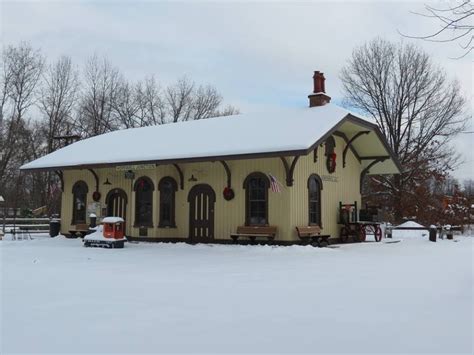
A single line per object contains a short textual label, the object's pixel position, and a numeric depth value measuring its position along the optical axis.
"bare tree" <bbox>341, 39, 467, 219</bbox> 31.56
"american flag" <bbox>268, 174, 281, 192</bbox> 15.91
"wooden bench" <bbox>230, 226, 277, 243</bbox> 16.12
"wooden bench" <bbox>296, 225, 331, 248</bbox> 16.05
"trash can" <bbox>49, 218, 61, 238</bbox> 21.98
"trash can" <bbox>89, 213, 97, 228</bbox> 19.72
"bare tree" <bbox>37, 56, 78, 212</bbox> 38.41
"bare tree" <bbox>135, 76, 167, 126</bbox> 44.69
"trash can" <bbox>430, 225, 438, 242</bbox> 20.58
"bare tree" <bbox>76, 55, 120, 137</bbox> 41.03
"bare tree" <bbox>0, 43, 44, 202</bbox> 36.16
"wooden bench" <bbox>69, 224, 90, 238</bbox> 20.88
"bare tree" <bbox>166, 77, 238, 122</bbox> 46.16
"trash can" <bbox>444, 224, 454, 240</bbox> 22.39
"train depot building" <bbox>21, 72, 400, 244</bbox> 16.28
